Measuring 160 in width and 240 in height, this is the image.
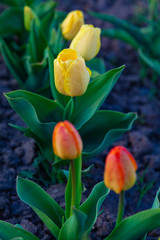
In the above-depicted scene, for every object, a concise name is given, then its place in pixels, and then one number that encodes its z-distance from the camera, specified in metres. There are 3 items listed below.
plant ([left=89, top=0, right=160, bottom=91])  1.48
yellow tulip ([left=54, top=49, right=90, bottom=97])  0.93
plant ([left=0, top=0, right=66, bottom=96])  1.25
